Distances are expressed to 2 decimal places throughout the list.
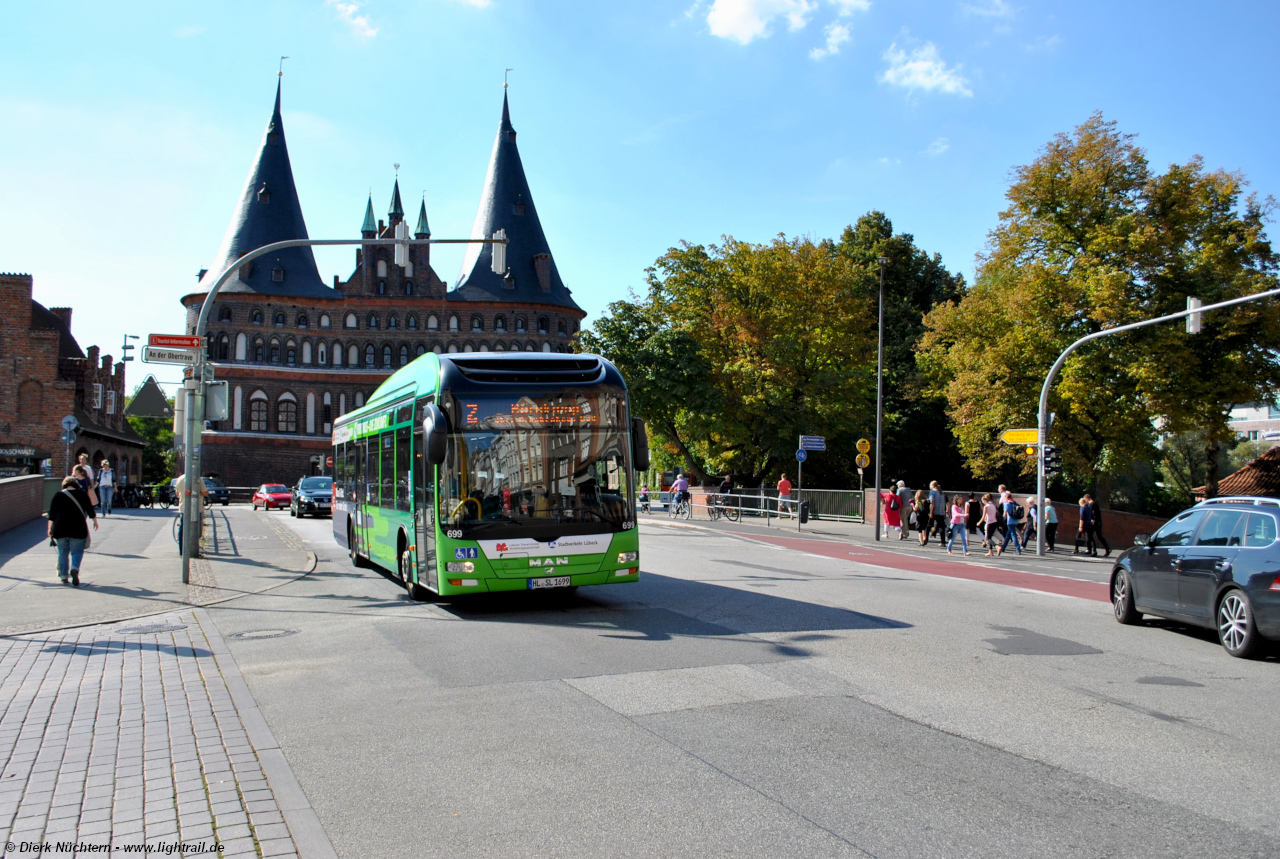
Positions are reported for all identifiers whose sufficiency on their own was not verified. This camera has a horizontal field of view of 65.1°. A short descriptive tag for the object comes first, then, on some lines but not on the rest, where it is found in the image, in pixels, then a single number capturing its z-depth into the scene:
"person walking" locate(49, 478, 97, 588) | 14.27
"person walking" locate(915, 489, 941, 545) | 29.40
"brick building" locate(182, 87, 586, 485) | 78.62
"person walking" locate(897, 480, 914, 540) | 32.69
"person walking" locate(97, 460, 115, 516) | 34.97
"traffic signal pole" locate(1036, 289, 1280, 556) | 24.50
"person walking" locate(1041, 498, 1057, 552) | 29.34
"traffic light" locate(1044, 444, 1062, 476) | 26.09
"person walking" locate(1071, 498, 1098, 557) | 27.47
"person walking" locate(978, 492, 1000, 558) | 26.36
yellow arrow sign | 26.97
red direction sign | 14.98
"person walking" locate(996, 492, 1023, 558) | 26.91
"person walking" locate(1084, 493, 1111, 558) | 27.52
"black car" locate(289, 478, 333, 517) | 38.72
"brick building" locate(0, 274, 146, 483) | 48.81
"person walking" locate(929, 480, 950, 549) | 28.95
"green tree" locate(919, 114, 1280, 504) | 30.75
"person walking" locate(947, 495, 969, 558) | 26.20
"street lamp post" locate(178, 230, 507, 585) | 15.49
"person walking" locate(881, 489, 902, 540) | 31.44
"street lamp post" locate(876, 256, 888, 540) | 30.89
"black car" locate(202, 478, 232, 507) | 58.69
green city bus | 11.15
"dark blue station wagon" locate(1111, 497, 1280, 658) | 9.12
